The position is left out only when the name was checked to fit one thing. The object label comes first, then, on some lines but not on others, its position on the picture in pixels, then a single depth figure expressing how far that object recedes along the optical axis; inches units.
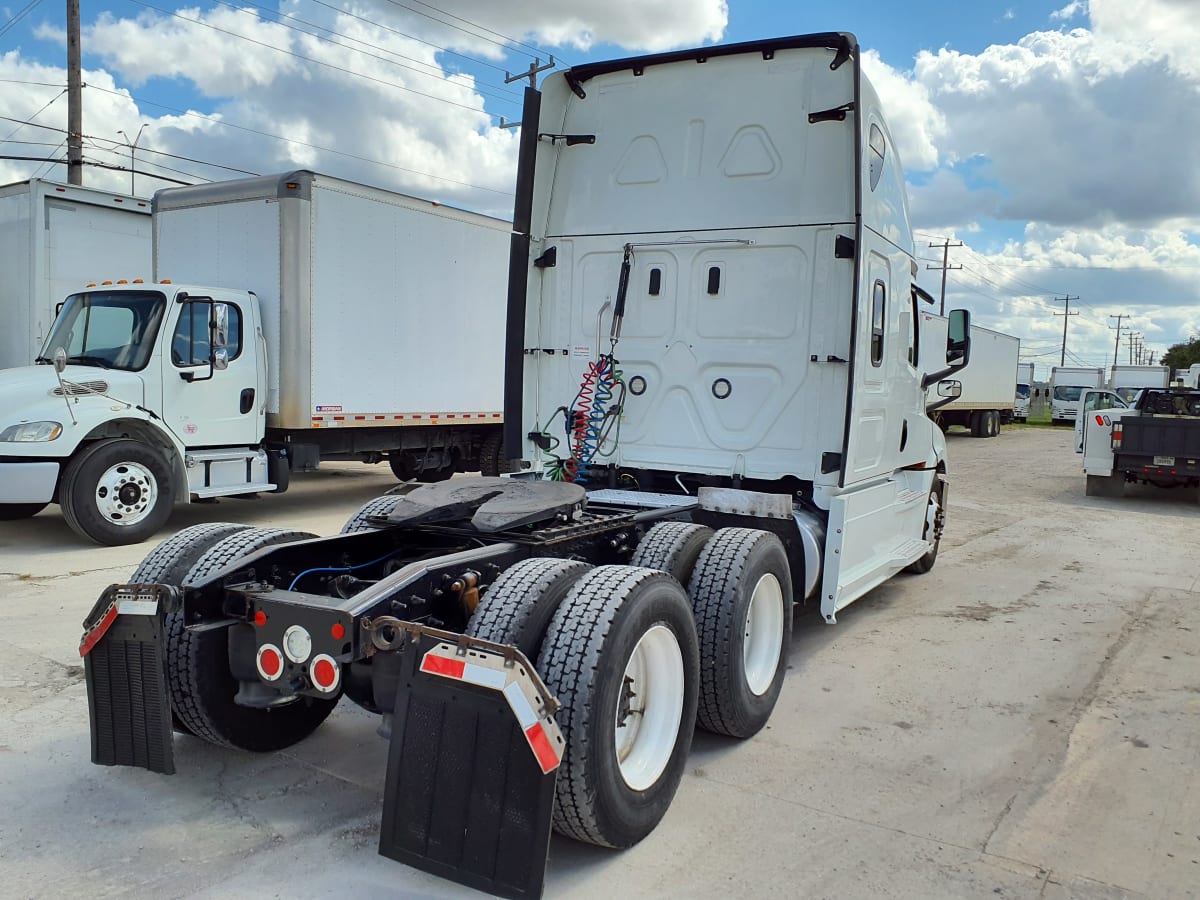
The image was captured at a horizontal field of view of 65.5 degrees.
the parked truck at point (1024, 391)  1862.7
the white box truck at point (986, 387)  1179.9
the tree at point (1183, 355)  3223.4
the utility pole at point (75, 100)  716.0
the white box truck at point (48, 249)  438.6
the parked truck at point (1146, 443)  537.3
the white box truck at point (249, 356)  331.0
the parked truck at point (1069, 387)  1660.9
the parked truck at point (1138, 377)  1547.7
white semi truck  115.7
